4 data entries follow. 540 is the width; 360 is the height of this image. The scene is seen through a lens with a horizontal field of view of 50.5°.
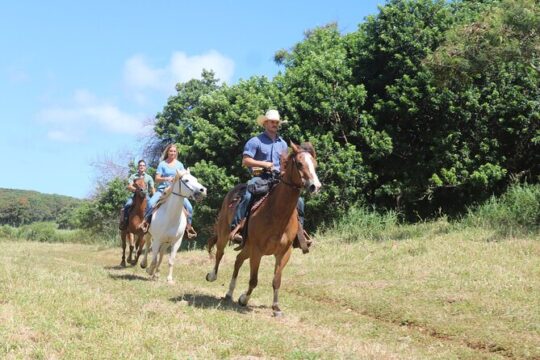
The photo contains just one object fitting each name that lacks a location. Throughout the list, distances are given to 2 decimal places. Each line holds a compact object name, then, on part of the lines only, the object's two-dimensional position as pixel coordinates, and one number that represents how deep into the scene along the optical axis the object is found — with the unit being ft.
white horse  38.81
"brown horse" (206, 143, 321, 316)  27.14
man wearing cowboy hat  30.55
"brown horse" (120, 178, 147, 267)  50.33
